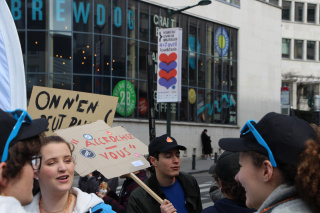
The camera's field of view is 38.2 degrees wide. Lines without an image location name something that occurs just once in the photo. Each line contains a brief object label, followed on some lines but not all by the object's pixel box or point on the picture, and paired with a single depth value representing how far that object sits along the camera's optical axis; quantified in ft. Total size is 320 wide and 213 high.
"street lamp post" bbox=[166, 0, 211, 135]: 58.13
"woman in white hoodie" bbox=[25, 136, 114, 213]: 10.22
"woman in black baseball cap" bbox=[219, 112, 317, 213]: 6.86
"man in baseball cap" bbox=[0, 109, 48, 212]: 6.75
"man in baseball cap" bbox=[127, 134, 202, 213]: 13.48
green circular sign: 77.30
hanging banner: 54.54
